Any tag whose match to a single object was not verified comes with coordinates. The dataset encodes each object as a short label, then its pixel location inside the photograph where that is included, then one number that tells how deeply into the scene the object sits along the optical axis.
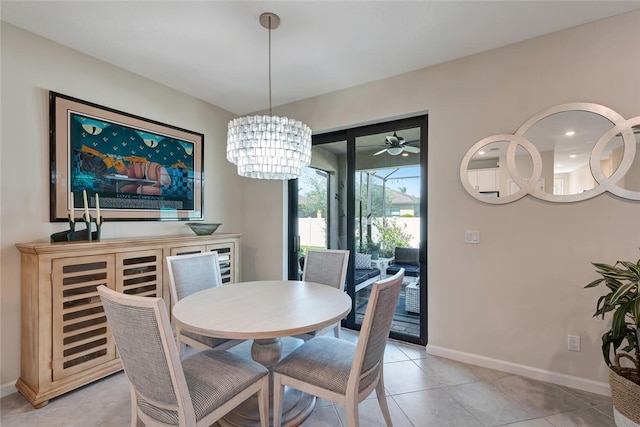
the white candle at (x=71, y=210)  2.10
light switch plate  2.41
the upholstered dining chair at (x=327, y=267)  2.47
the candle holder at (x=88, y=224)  2.12
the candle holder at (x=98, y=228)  2.20
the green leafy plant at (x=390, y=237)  2.92
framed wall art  2.24
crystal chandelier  1.81
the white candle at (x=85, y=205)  2.12
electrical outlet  2.02
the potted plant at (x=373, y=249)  3.12
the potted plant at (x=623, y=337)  1.48
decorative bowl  3.04
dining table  1.37
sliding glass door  2.85
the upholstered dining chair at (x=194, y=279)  1.97
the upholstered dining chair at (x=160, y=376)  1.07
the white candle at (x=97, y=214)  2.19
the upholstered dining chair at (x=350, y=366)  1.32
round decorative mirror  1.93
